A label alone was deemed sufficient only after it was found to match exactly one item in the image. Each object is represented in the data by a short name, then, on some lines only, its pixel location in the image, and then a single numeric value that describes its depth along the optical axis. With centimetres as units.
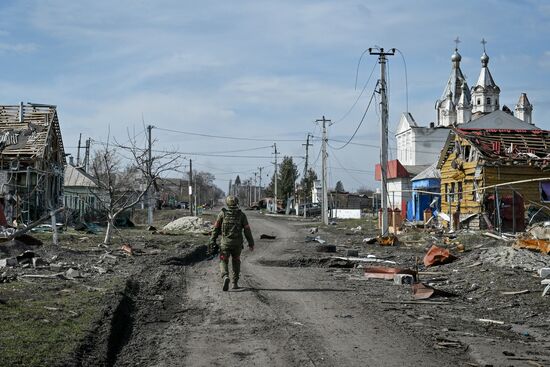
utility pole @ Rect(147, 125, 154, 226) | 2879
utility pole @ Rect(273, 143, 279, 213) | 8779
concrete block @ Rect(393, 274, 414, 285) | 1448
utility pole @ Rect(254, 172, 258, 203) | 14756
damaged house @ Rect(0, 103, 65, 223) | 3424
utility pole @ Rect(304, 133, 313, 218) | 7869
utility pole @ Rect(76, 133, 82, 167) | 6869
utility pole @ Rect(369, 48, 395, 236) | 3039
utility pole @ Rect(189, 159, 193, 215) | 5958
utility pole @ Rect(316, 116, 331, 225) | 5222
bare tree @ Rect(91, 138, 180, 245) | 2458
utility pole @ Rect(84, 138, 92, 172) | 6569
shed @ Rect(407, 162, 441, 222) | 4778
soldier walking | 1318
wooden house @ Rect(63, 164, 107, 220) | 4444
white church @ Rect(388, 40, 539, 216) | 7731
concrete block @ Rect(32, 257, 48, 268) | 1508
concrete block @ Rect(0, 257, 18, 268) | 1473
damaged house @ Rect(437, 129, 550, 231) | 2917
